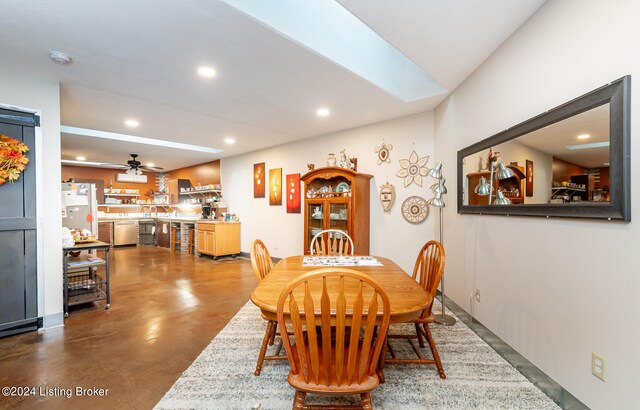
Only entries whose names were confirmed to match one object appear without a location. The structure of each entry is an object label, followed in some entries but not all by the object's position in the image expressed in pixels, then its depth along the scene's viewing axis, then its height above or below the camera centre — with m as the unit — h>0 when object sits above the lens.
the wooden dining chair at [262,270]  1.92 -0.53
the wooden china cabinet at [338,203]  4.10 +0.01
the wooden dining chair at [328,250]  2.90 -0.51
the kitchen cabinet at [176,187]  7.90 +0.51
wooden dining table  1.36 -0.52
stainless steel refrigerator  4.22 -0.02
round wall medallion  3.85 -0.08
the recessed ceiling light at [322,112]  3.68 +1.29
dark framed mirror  1.32 +0.26
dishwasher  7.96 -0.84
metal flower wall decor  3.85 +0.50
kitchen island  6.20 -0.75
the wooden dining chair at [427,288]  1.82 -0.63
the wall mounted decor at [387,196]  4.16 +0.11
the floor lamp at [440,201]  2.76 +0.02
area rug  1.63 -1.21
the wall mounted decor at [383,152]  4.20 +0.82
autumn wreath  2.45 +0.43
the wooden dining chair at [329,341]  1.15 -0.61
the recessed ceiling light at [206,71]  2.57 +1.30
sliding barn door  2.51 -0.34
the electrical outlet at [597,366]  1.41 -0.87
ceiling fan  6.59 +1.04
